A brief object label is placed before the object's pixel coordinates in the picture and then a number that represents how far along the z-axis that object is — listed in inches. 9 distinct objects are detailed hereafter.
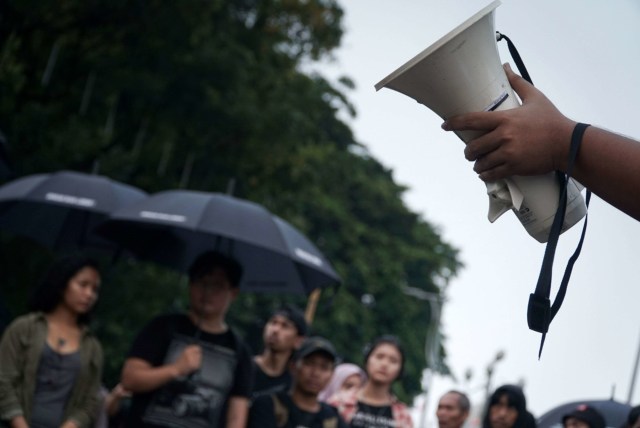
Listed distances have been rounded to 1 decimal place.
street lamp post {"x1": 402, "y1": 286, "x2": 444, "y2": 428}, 1896.7
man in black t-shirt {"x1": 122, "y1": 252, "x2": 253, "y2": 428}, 263.9
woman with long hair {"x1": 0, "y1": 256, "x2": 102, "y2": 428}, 257.3
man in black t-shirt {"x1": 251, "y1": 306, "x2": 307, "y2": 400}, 346.6
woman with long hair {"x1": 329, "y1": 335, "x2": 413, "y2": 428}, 343.6
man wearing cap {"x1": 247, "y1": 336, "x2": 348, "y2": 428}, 293.4
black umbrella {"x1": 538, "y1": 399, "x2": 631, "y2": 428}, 387.7
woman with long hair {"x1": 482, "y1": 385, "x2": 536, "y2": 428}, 310.7
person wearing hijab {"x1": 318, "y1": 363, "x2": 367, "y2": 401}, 419.8
